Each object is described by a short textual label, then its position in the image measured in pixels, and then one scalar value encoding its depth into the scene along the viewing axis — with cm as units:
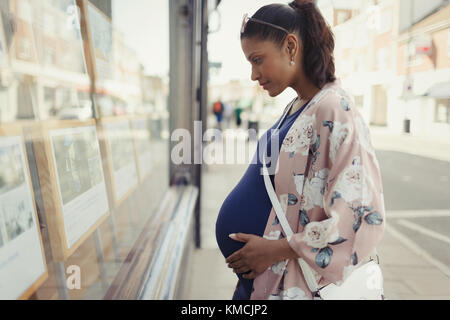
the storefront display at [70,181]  91
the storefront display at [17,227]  71
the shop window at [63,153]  75
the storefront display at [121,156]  150
